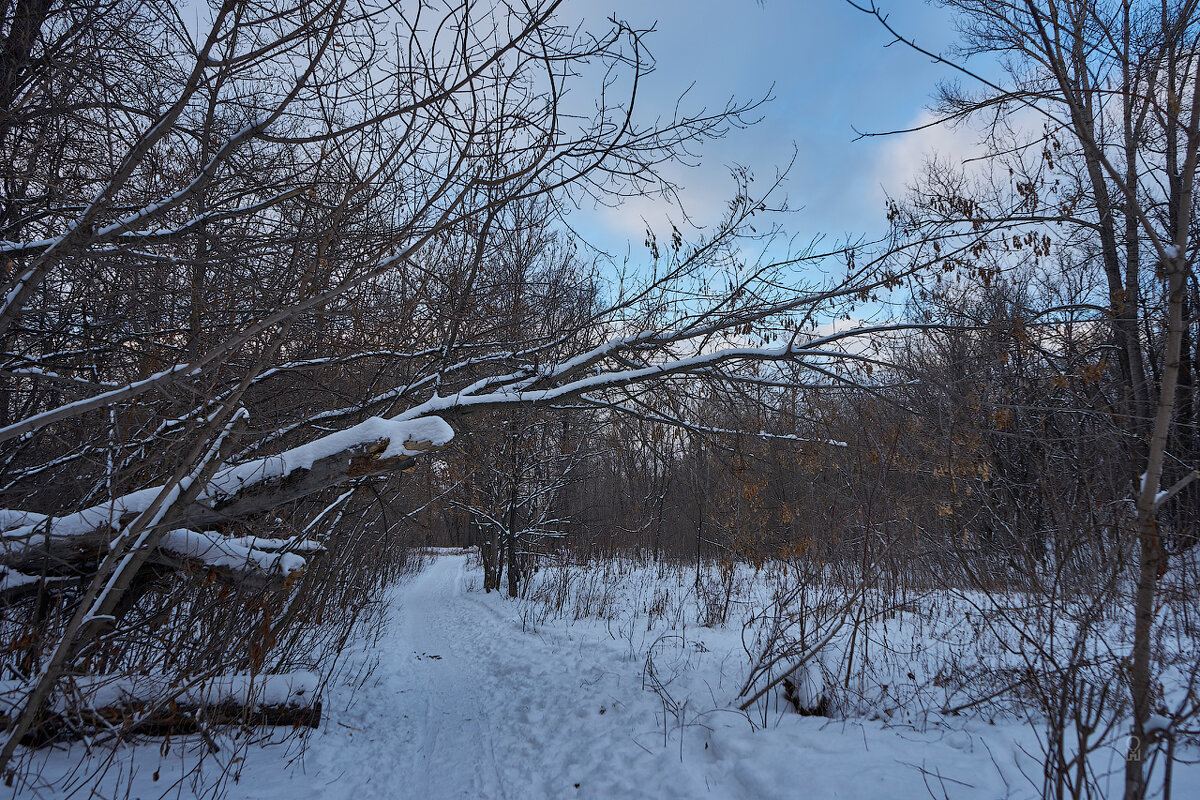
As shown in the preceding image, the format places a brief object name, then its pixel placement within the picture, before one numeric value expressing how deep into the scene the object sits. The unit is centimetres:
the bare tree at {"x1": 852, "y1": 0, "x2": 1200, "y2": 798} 194
